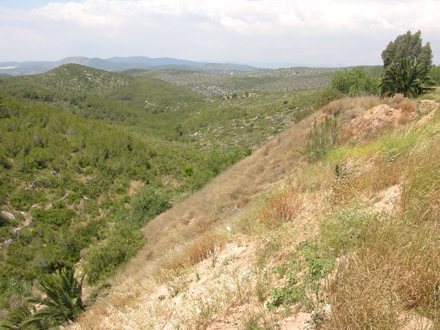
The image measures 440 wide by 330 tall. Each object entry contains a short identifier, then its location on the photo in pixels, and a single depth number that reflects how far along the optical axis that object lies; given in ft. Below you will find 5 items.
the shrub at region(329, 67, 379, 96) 52.90
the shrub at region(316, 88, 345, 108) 46.35
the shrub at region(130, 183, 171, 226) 51.67
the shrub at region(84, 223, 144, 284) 36.40
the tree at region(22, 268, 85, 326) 26.68
